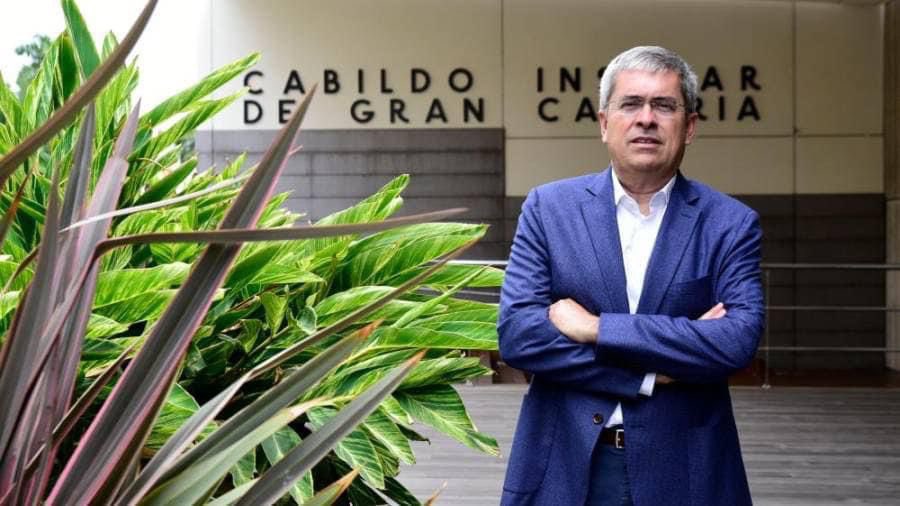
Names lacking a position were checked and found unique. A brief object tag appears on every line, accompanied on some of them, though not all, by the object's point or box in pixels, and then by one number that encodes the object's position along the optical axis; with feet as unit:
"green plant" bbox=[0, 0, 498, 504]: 2.66
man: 5.49
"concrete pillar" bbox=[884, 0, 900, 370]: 35.70
